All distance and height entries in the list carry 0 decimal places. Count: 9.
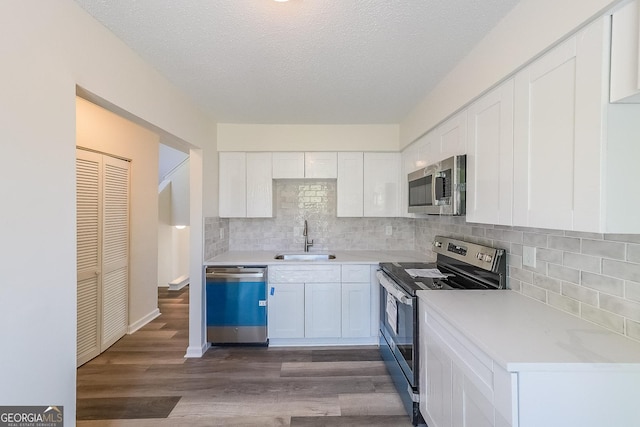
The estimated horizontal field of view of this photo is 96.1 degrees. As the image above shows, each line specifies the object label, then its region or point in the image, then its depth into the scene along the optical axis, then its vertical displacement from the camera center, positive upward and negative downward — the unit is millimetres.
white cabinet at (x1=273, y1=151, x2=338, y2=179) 3328 +534
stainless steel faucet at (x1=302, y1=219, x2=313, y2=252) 3486 -369
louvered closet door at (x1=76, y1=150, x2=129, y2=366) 2611 -415
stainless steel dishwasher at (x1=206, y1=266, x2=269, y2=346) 2912 -978
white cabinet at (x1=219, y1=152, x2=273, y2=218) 3320 +322
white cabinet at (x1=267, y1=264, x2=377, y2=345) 2959 -948
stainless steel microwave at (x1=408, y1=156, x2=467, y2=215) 1941 +171
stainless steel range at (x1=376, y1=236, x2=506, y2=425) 1885 -535
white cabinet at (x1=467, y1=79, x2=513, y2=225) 1494 +303
